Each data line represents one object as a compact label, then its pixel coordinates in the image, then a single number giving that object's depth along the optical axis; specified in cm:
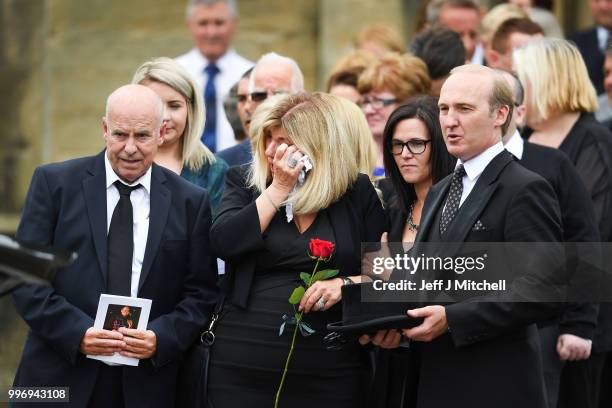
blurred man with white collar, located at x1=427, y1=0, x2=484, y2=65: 1998
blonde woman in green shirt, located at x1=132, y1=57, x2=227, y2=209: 1412
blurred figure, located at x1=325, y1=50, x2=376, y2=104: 1722
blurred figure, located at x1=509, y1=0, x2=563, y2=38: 1923
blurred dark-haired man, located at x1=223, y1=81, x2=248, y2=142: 1658
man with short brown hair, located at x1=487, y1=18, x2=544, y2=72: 1794
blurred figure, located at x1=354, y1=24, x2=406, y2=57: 2077
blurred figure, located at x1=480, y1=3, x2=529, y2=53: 1937
